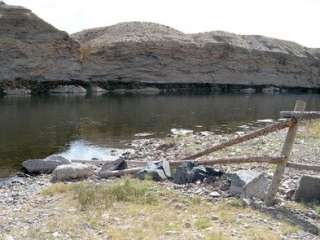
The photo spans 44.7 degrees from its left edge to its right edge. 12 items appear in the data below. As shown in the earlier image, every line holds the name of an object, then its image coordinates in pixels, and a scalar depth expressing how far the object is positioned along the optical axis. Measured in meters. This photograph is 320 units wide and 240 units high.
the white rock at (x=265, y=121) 32.58
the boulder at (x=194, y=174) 11.16
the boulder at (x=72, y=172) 13.42
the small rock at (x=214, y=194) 9.97
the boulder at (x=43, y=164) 15.58
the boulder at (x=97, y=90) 71.77
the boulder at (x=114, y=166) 13.24
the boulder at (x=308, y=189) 9.42
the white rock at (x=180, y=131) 25.40
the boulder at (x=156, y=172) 11.62
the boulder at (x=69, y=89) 68.61
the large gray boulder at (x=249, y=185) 9.74
